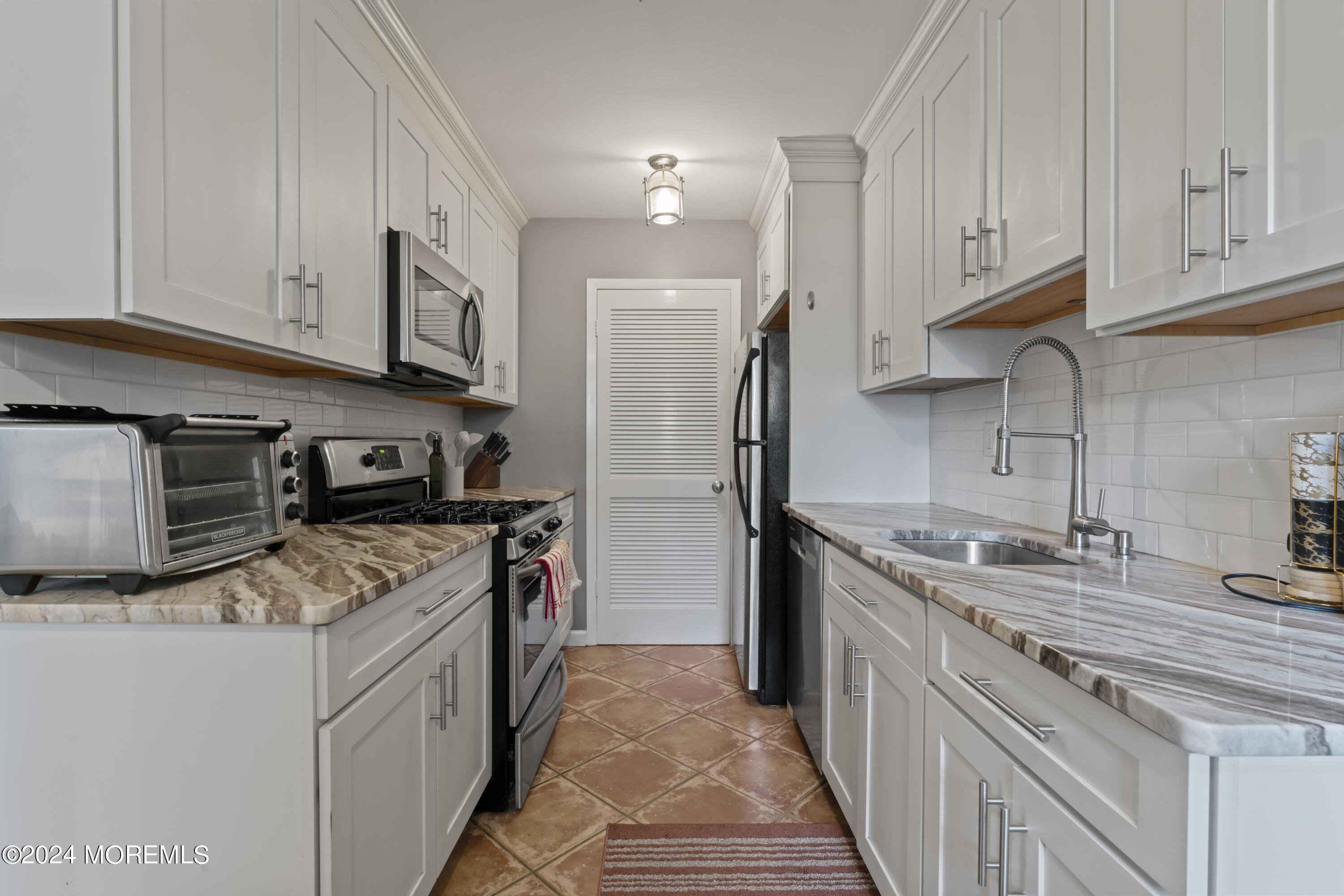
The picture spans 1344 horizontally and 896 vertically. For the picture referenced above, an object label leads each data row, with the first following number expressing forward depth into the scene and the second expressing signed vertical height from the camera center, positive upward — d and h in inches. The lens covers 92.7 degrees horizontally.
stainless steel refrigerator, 112.4 -11.3
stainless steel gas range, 80.7 -16.2
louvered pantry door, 148.8 -4.9
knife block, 138.3 -6.4
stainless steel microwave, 81.5 +17.2
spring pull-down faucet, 60.3 -2.1
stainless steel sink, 75.2 -12.2
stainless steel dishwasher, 89.3 -28.4
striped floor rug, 68.2 -46.8
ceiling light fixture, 118.0 +46.3
